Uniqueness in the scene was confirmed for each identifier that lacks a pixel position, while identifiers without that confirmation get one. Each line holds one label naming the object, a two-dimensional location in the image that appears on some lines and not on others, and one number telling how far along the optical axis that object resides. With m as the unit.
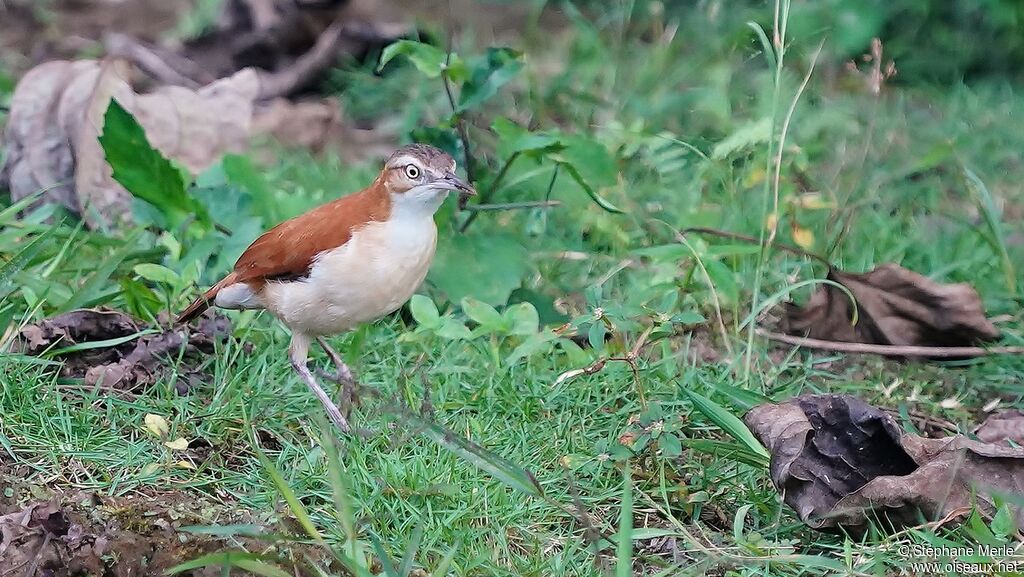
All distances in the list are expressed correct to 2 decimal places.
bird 9.04
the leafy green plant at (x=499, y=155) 10.82
